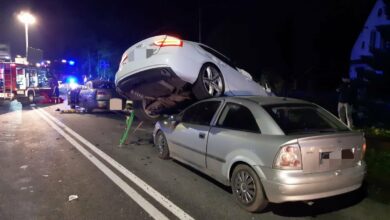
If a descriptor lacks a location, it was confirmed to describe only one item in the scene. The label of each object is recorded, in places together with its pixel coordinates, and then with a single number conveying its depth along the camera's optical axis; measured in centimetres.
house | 1374
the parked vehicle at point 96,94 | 1745
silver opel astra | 446
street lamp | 3288
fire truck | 2353
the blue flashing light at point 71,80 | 2822
